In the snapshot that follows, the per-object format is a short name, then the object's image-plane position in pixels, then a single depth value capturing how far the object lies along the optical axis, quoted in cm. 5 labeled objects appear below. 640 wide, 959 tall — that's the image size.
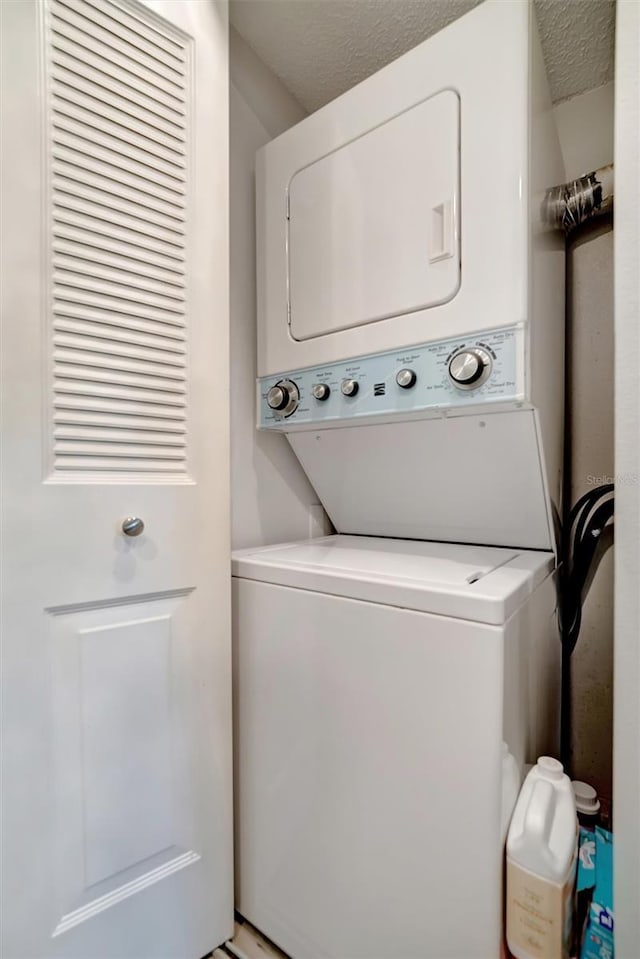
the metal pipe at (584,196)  146
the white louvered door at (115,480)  96
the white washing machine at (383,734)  90
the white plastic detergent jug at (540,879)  86
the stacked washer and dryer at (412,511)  94
